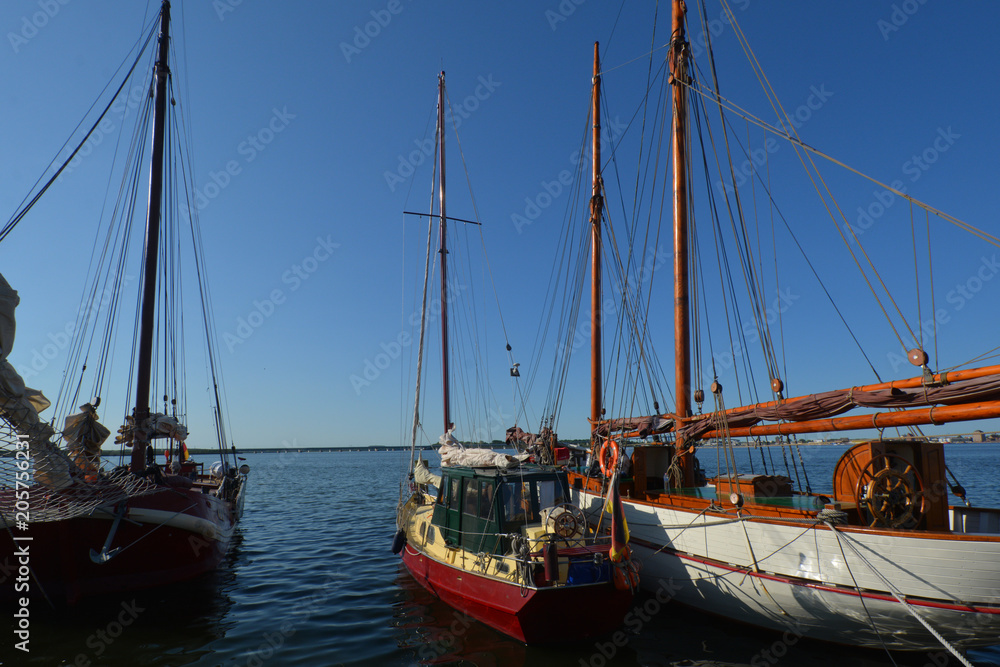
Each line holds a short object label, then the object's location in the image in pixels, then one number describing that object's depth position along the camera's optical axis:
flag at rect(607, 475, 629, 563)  9.70
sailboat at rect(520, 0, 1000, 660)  8.23
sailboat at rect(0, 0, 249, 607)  10.29
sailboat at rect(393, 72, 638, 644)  9.57
